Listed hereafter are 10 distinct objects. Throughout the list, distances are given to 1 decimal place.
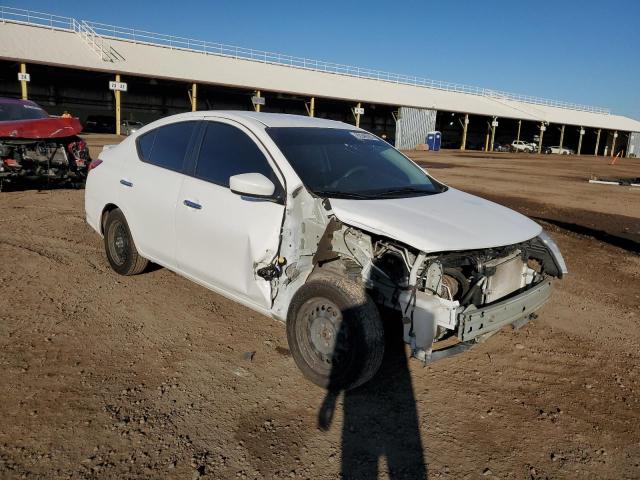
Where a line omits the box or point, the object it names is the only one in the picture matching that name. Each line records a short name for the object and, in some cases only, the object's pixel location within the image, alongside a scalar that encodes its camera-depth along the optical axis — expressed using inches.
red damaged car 380.8
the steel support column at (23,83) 1158.6
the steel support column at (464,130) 1911.8
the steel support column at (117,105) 1270.1
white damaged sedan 128.8
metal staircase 1344.7
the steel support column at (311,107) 1548.2
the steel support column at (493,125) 1979.1
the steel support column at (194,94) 1342.8
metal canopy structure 1275.8
